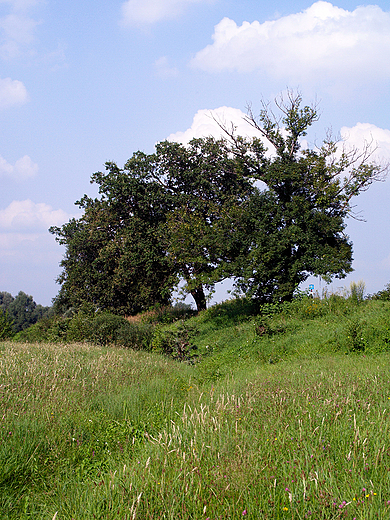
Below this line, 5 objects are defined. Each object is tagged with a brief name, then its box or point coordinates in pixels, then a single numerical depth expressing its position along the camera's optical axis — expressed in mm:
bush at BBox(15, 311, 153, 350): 16562
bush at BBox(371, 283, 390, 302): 17075
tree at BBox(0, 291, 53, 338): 77875
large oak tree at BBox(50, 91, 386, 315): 18766
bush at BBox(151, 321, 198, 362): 13419
